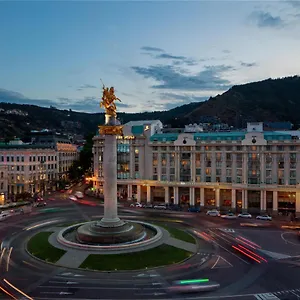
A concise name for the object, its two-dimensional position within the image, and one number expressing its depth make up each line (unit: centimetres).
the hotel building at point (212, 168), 8938
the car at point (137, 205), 9802
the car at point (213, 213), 8494
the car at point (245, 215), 8227
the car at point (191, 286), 3803
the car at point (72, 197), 10999
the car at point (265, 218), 7968
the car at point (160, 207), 9526
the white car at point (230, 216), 8150
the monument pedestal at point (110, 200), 5682
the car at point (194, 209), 9109
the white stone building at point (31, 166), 11531
